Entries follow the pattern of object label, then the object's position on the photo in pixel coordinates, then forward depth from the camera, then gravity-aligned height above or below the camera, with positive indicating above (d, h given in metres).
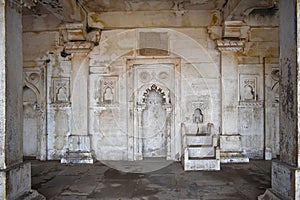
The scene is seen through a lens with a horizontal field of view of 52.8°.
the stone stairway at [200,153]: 6.26 -1.12
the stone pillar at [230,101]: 7.01 -0.03
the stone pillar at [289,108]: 3.39 -0.10
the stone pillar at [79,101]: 7.16 -0.04
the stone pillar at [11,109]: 3.53 -0.11
